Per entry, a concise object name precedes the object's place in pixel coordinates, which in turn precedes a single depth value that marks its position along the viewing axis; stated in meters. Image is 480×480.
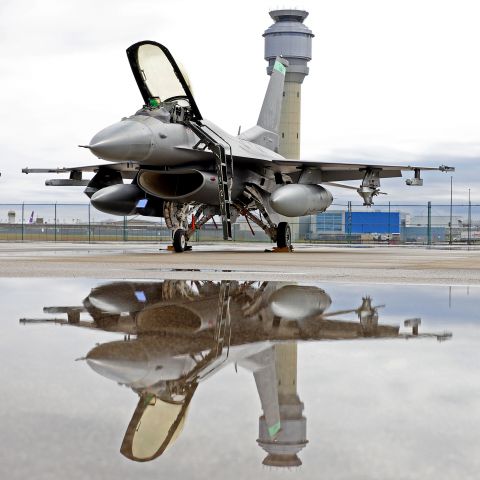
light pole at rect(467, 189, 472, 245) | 43.96
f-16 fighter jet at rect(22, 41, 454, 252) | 18.44
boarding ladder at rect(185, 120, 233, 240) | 20.06
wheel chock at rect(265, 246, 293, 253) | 23.77
